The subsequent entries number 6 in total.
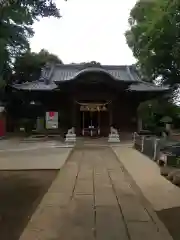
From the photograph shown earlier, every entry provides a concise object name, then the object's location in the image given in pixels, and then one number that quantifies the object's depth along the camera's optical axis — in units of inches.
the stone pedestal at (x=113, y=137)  507.5
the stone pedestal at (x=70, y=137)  507.9
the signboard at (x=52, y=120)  554.9
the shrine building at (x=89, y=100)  554.6
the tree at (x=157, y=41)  270.6
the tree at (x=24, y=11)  144.8
